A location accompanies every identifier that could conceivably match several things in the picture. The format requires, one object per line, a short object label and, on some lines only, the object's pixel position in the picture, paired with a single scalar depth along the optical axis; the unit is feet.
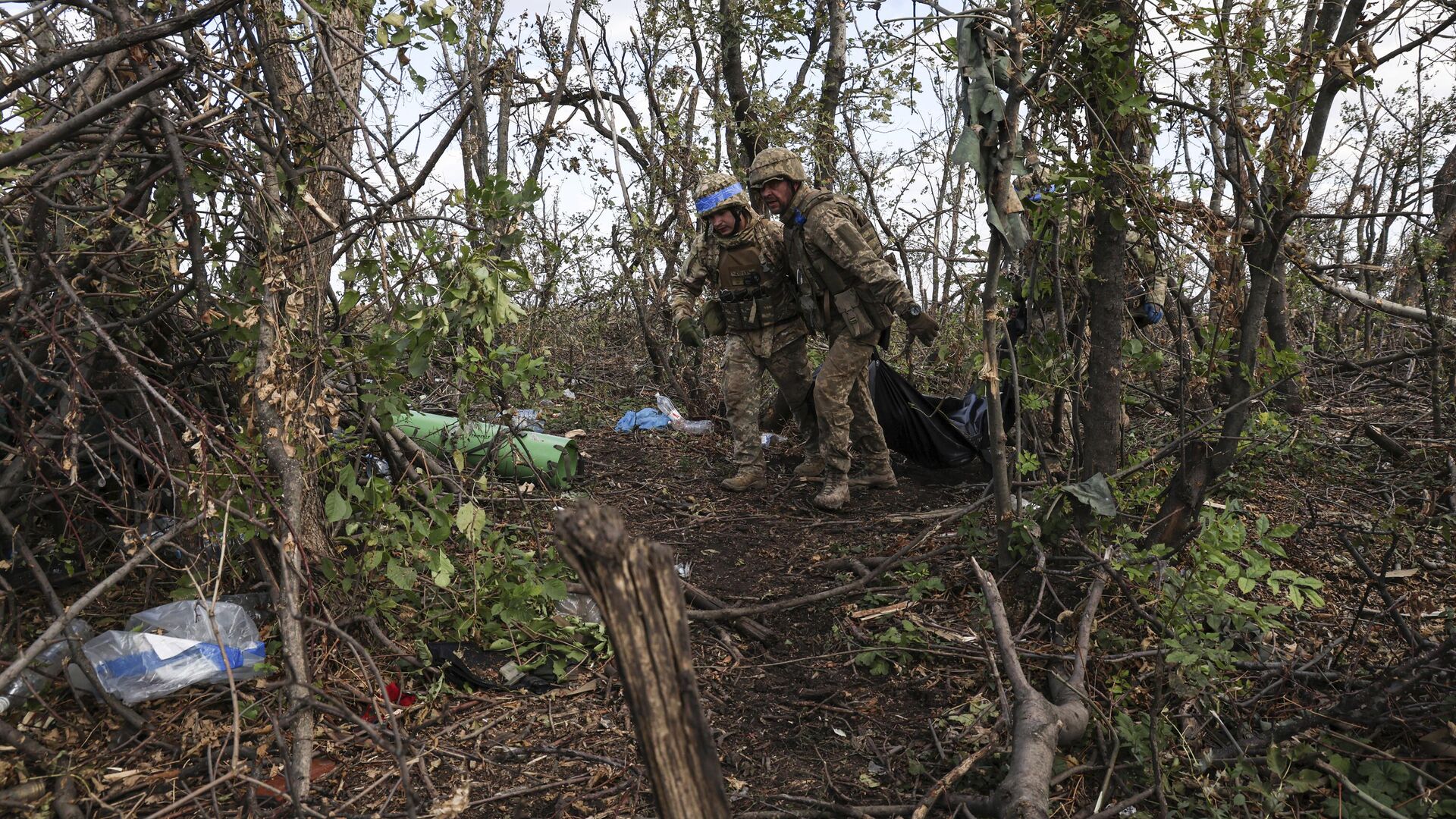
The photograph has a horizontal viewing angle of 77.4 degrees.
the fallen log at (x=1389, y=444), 15.42
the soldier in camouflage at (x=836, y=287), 16.74
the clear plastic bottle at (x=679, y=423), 22.94
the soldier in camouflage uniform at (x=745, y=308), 17.90
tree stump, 3.97
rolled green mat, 13.46
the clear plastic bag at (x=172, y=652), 9.37
